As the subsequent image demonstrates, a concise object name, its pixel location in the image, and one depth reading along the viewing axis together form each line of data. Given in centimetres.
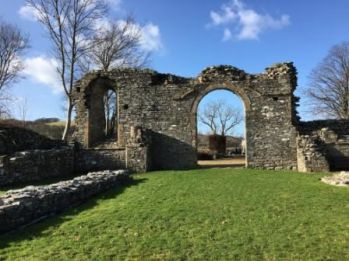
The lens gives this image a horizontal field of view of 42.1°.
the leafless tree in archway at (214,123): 6181
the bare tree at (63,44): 2838
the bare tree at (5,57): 3530
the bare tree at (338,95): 3678
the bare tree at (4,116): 3749
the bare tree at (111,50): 3425
